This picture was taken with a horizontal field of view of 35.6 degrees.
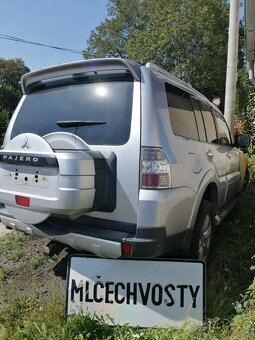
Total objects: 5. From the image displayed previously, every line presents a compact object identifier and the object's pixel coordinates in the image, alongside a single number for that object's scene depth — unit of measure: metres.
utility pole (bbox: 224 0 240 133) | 8.93
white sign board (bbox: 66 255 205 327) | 2.91
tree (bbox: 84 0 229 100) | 22.62
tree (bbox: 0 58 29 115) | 50.58
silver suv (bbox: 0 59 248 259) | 2.85
